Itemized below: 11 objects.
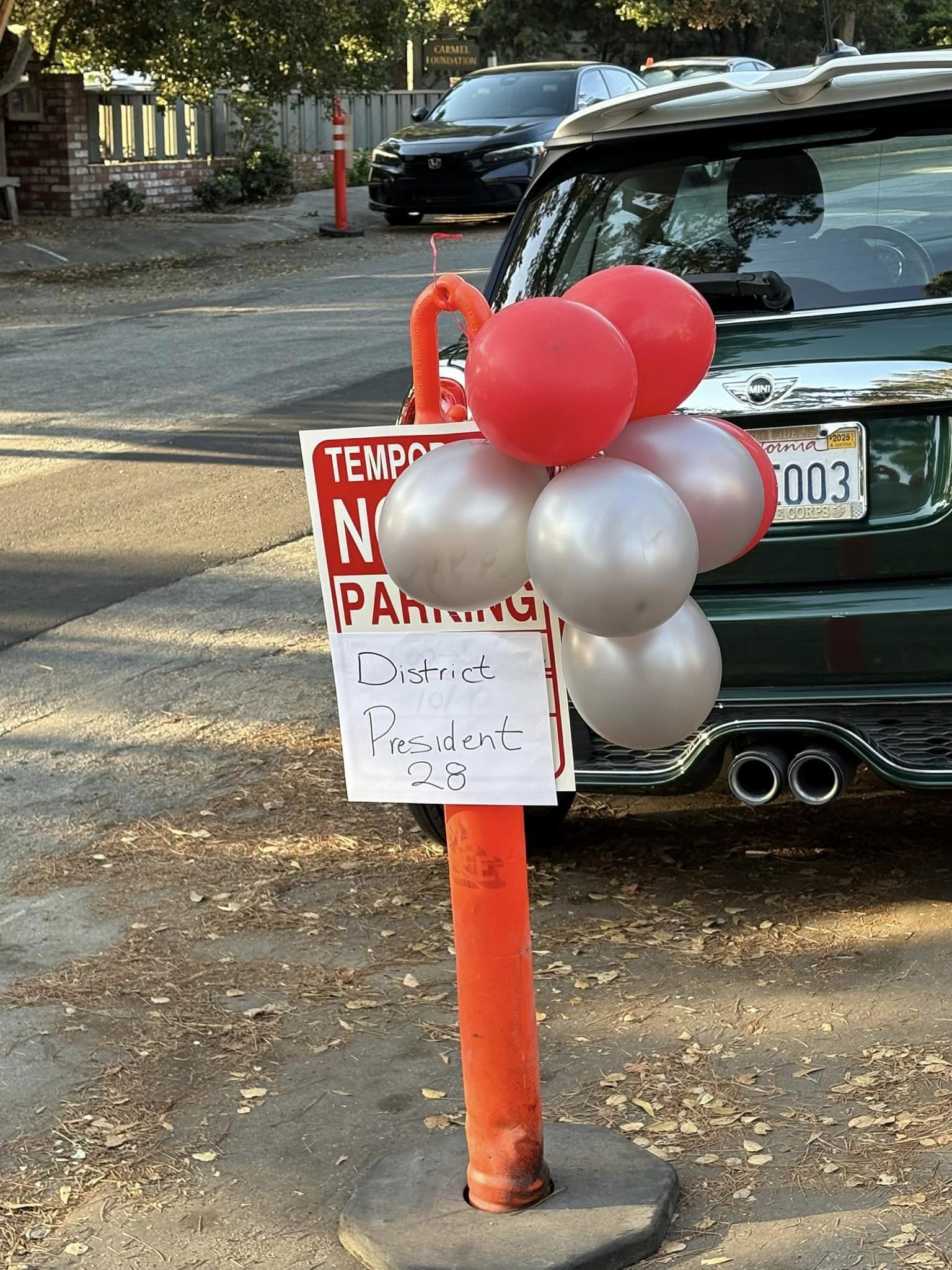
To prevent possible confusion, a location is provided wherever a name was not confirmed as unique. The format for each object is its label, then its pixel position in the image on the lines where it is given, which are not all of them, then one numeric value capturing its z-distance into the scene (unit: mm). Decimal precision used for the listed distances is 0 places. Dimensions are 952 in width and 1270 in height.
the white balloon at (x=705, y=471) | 2770
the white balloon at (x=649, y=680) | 2736
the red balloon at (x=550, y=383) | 2605
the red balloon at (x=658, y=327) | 2855
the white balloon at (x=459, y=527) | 2680
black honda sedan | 19891
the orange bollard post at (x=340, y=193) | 21609
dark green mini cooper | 3824
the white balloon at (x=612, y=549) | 2539
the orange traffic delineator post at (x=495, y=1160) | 2963
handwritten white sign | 2926
